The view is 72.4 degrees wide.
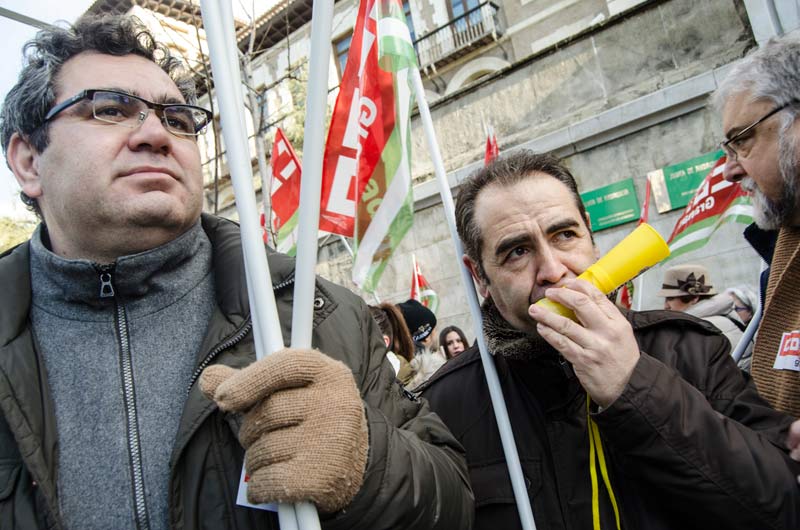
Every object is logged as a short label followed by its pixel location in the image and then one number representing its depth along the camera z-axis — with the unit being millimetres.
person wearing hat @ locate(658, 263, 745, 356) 3889
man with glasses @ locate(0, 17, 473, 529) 857
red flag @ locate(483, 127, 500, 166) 3551
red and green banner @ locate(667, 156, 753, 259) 4285
